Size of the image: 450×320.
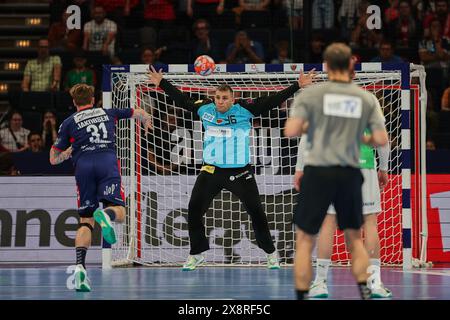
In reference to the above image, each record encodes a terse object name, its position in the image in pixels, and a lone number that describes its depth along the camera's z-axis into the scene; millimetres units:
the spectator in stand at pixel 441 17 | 21188
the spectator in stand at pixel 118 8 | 21453
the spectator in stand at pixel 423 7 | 21562
